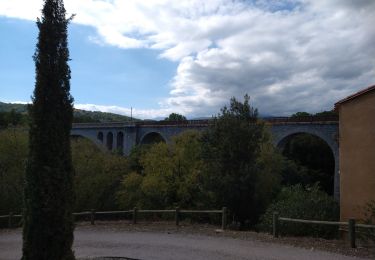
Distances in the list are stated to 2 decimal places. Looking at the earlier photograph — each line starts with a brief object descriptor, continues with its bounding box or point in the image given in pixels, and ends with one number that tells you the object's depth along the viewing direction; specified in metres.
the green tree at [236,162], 19.33
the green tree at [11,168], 25.24
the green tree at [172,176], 25.62
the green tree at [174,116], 106.94
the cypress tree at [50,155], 7.95
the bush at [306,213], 15.50
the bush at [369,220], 12.16
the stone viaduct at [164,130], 44.38
